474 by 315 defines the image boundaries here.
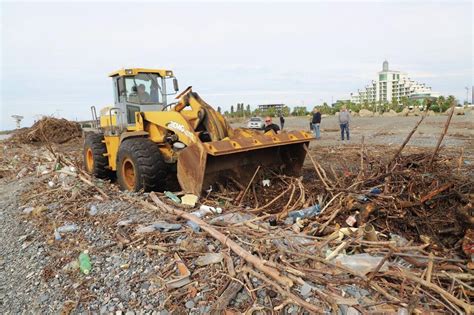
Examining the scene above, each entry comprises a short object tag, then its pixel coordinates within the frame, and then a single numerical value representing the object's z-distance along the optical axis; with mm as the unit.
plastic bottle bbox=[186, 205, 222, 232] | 4550
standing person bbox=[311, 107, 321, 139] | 16891
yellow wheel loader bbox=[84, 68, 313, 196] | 5363
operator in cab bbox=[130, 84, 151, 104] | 7523
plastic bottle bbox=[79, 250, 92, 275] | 3871
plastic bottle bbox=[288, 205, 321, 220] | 4703
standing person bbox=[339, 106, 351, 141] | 16094
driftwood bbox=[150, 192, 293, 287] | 3215
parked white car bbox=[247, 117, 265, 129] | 27120
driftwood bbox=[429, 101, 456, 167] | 4160
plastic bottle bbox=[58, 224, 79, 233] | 4816
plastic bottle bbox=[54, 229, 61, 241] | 4680
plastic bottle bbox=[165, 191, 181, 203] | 5332
